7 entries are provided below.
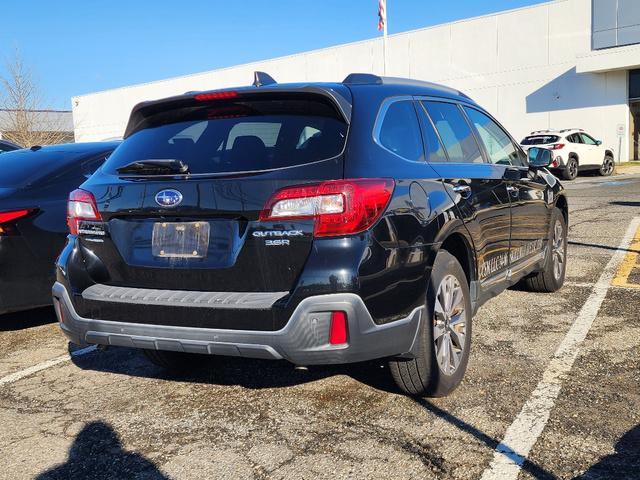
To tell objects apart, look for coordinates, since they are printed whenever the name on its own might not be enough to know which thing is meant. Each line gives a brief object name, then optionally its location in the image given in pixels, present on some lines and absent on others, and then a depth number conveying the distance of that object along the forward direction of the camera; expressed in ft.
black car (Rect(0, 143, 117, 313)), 16.01
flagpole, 88.79
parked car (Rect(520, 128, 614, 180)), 69.87
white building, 87.40
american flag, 87.61
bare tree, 85.30
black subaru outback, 9.79
